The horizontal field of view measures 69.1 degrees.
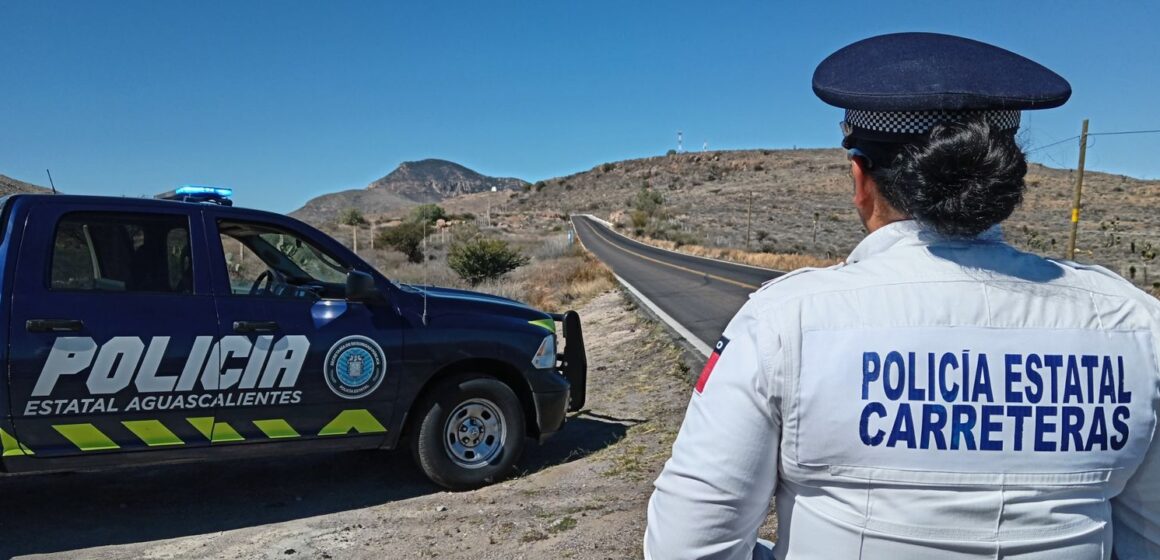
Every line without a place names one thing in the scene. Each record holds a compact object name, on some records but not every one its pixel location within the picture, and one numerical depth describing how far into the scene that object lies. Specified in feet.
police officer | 4.46
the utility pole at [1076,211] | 61.79
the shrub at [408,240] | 111.34
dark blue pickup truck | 15.42
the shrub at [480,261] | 71.15
